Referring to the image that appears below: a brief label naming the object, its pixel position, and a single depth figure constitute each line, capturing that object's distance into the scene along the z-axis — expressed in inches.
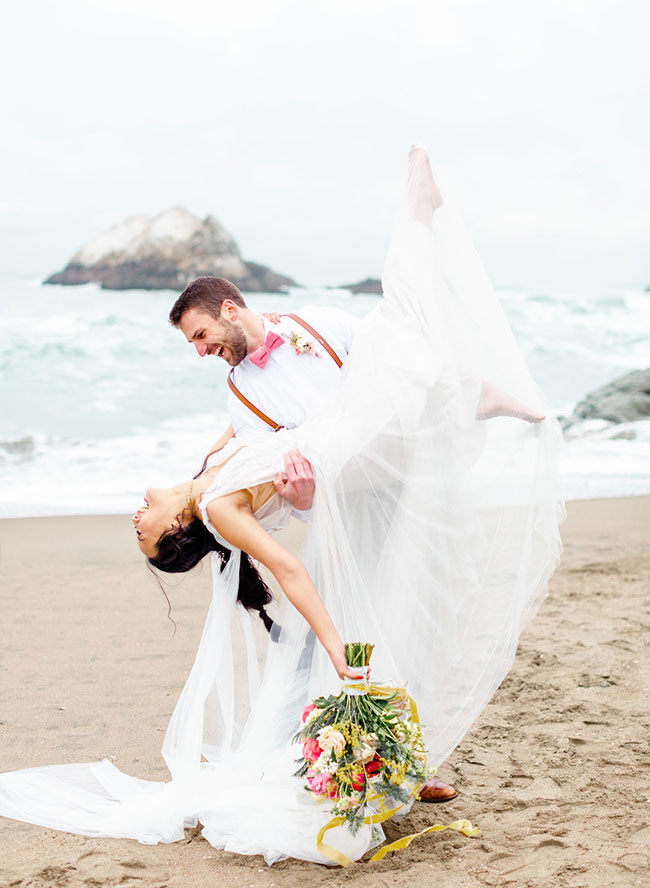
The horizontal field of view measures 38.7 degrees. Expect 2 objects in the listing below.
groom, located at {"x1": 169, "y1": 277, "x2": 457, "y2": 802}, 137.4
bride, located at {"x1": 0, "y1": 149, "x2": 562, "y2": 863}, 127.0
